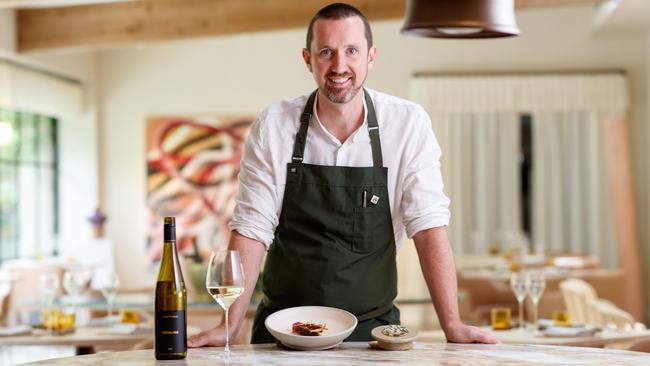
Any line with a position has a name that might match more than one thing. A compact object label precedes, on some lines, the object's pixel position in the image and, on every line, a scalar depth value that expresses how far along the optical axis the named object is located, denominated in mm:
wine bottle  2123
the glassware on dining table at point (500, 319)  4492
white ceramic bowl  2217
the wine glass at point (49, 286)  4875
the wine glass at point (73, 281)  4668
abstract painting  11188
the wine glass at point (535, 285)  4375
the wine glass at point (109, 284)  4738
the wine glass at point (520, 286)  4371
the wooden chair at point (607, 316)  4996
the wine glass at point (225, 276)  2145
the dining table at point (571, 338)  4059
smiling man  2600
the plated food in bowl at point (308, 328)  2252
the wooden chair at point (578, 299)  5844
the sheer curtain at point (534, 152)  10828
